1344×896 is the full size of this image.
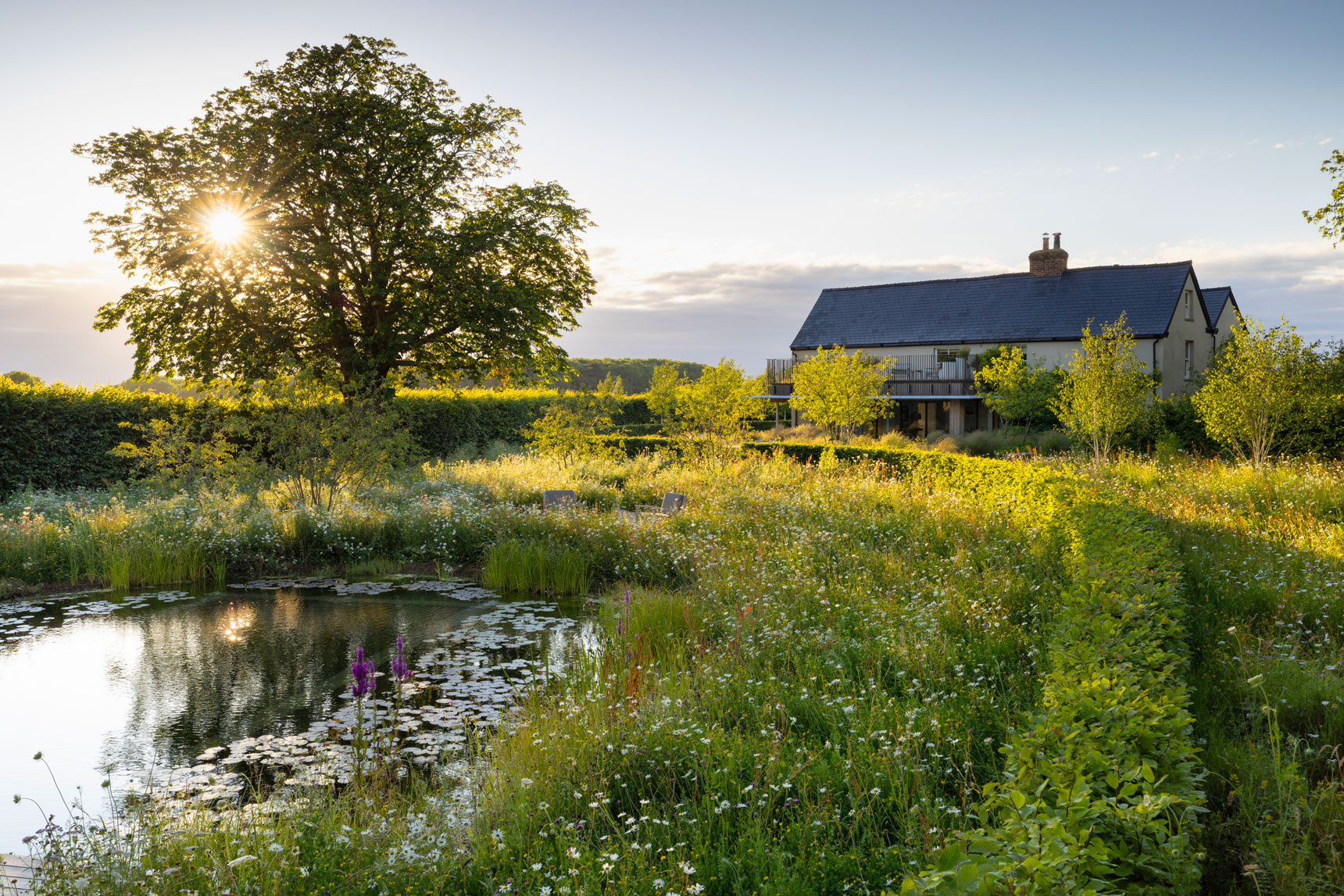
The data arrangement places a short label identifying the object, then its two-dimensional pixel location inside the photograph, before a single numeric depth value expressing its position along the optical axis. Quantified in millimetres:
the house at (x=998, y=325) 33031
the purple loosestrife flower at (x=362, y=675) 4051
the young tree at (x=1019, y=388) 28516
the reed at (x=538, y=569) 10773
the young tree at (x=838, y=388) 27891
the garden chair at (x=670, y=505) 12906
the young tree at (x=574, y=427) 19703
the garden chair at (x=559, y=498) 13242
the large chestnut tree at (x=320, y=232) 19750
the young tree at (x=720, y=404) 21688
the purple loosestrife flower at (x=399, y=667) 4355
